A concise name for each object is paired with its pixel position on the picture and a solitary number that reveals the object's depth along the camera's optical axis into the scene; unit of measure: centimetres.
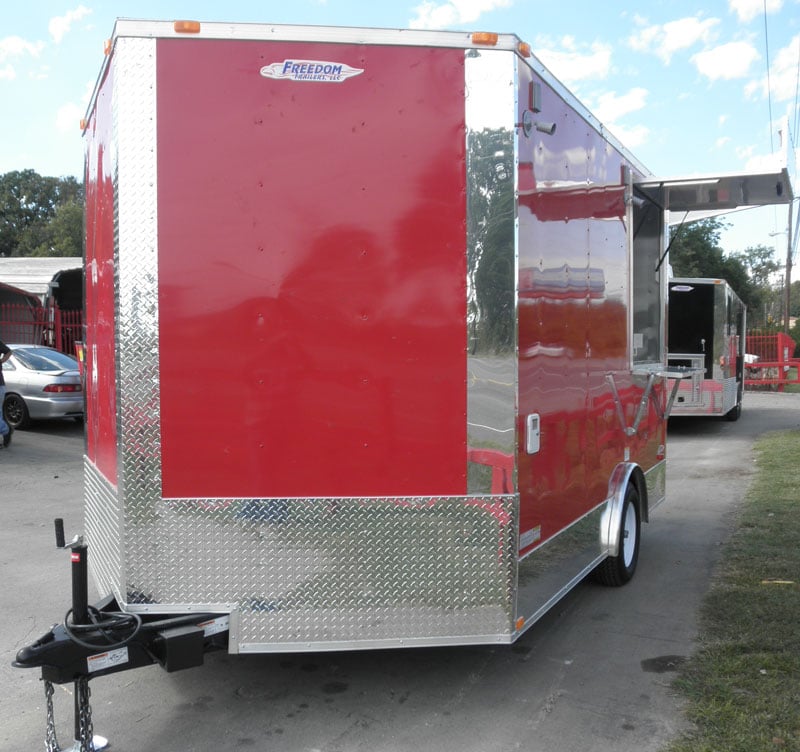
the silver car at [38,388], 1380
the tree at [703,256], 4200
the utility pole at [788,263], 3538
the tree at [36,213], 5156
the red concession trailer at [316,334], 352
